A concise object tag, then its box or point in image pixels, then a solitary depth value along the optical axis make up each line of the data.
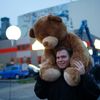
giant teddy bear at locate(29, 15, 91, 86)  1.27
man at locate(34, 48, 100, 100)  1.22
